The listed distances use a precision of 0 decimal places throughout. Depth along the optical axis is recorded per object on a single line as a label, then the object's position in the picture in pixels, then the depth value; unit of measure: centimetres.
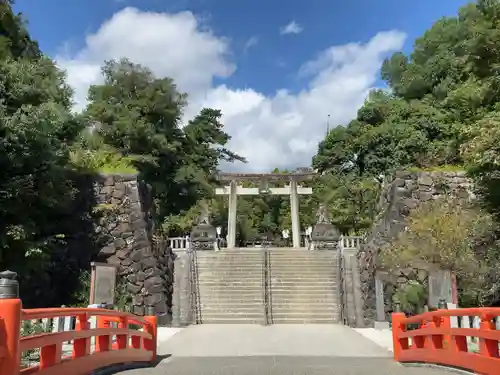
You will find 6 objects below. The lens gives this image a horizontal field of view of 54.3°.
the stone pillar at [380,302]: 1258
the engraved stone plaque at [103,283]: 1085
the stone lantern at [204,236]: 1983
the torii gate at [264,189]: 2784
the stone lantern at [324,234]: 2023
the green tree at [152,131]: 2122
